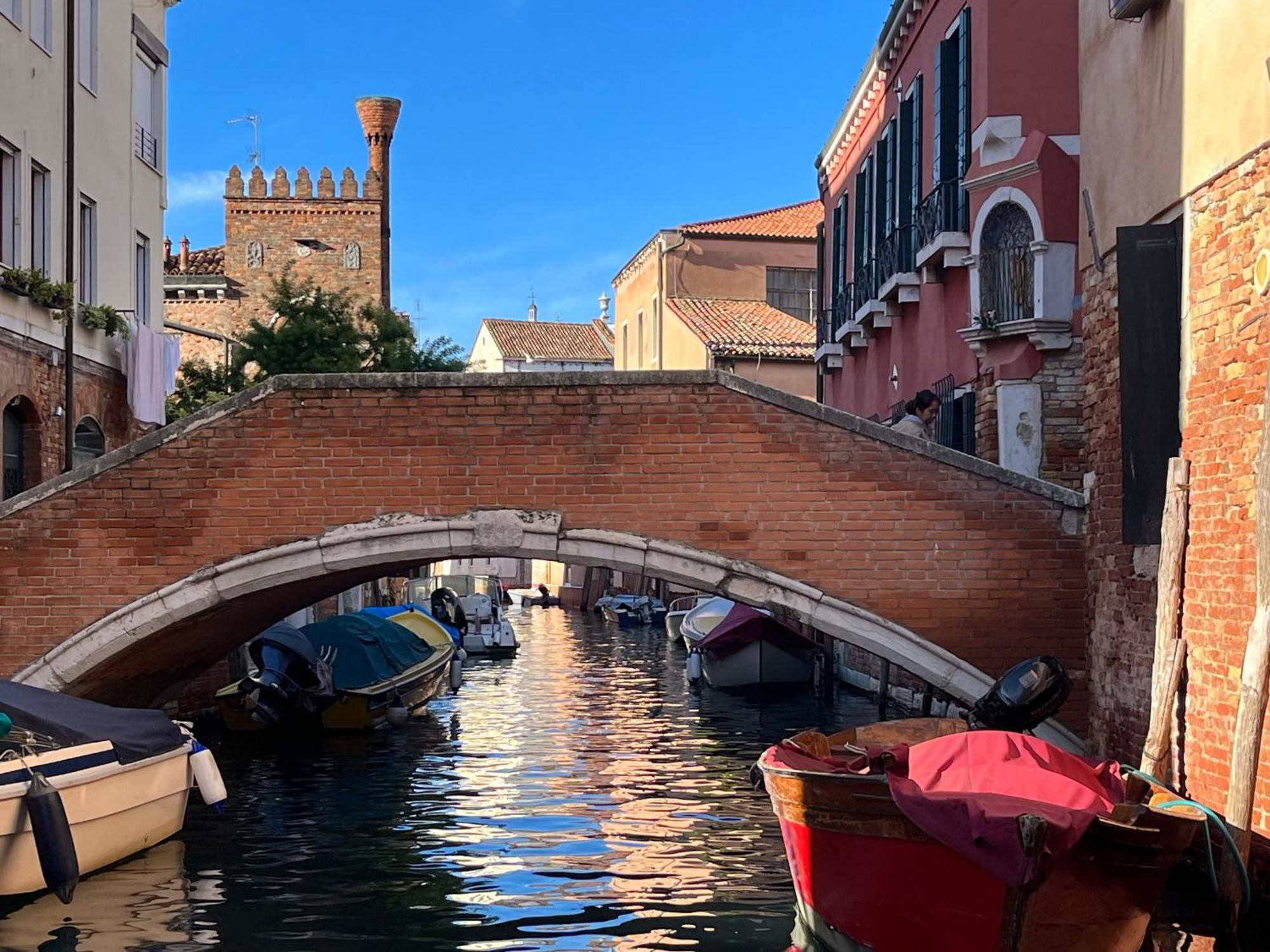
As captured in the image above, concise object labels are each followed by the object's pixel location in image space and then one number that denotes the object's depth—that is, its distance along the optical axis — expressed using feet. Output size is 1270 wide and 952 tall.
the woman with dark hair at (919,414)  35.55
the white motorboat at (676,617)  85.35
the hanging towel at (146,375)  47.52
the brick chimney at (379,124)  106.83
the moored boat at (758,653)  59.36
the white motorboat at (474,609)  76.18
